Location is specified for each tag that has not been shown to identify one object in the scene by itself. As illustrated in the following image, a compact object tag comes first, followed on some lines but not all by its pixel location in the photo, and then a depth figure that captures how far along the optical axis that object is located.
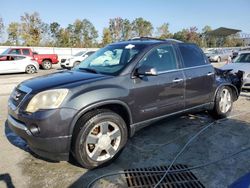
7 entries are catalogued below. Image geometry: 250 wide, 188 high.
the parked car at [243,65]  6.58
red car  15.26
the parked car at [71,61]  15.36
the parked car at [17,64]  12.25
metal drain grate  2.39
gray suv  2.42
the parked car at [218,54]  21.26
